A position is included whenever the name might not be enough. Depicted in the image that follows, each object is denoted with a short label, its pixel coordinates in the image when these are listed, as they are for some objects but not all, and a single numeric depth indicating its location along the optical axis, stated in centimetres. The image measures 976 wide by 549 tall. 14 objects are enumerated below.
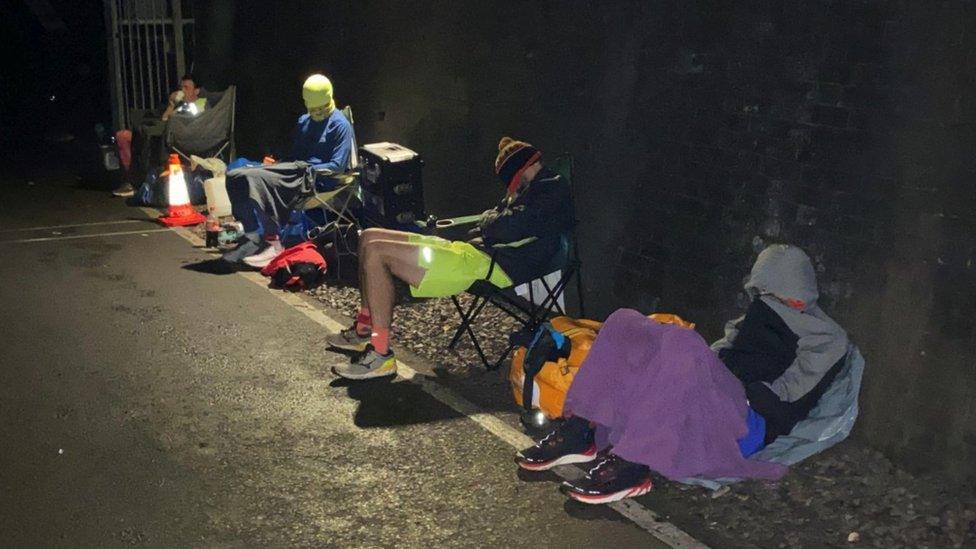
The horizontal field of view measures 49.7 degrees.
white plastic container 1013
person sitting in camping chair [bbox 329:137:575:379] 612
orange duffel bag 517
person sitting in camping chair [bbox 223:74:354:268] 870
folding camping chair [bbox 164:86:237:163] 1141
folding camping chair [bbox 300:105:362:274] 824
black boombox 786
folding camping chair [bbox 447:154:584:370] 628
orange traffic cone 1029
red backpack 810
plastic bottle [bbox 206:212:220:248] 932
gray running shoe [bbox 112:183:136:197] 1170
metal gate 1334
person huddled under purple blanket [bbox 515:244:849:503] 467
